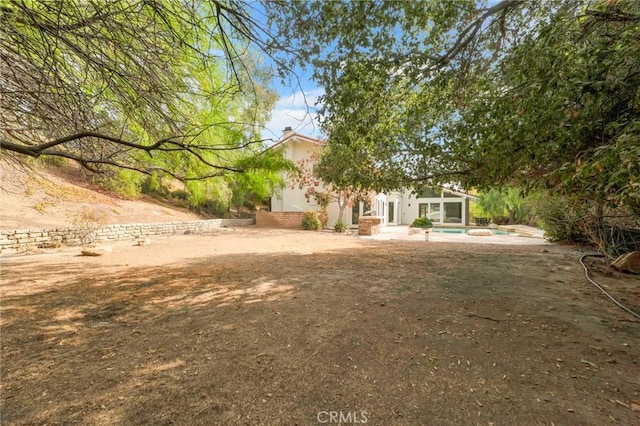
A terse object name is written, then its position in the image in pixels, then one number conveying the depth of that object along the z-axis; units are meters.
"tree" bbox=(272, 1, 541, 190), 4.05
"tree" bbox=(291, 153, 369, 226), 16.33
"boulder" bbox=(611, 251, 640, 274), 5.73
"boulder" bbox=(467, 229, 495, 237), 14.45
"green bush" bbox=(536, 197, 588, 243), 9.07
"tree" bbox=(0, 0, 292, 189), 2.99
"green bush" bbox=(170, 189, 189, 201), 20.00
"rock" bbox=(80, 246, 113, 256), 7.44
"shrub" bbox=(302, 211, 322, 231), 16.62
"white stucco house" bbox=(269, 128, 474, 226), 18.64
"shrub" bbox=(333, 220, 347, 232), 15.74
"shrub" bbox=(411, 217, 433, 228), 21.72
